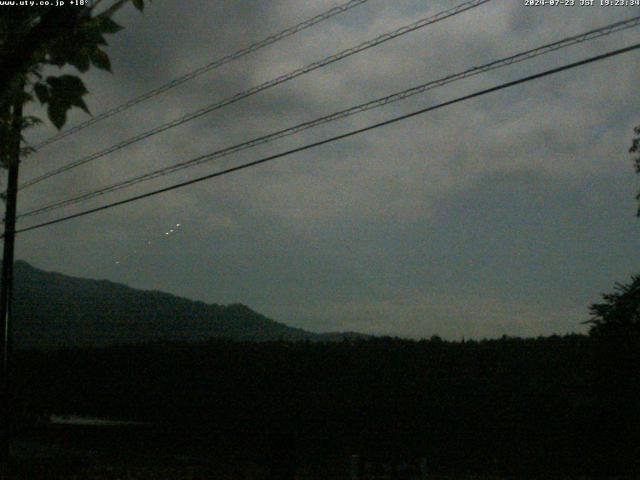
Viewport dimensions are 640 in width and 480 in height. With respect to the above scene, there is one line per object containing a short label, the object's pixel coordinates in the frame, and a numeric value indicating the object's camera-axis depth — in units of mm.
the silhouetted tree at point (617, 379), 18734
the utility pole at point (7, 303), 17453
